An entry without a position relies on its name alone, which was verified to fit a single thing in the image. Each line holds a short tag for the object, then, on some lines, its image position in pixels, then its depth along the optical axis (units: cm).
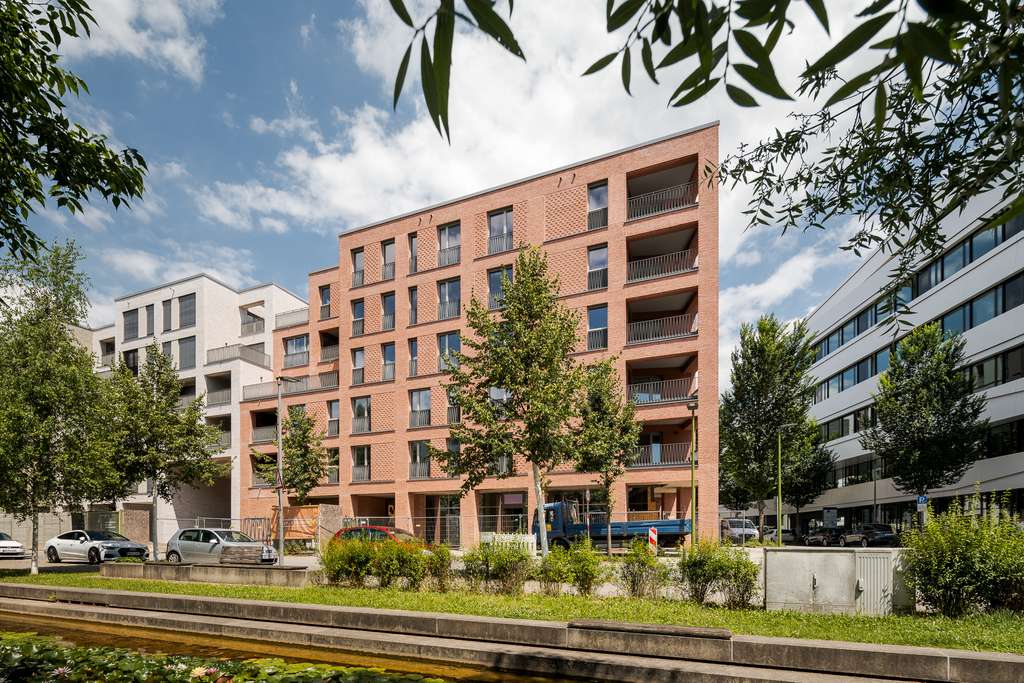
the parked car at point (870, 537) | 3900
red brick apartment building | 3334
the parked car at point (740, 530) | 4550
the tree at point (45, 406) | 2120
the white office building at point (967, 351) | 3628
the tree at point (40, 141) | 766
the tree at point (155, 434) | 2477
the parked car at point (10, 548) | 3272
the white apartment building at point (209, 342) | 4828
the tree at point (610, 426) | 2691
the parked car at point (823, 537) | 4406
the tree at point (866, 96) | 171
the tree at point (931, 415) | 3578
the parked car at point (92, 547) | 2911
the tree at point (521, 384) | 2030
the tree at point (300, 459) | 3944
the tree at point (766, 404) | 4022
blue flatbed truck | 2986
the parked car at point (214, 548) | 2536
